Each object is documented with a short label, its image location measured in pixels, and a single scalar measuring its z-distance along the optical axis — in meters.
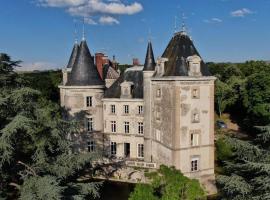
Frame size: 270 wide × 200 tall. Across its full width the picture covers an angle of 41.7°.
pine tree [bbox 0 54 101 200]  15.57
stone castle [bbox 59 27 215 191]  27.55
